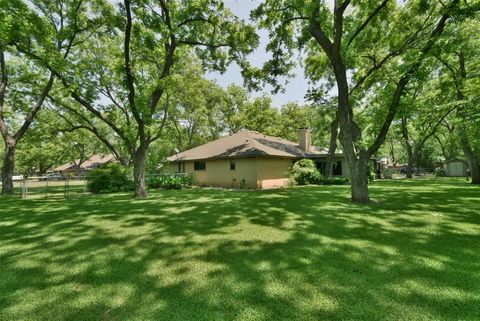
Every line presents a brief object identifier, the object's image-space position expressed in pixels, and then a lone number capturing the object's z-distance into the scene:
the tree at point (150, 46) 13.07
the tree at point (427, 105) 12.24
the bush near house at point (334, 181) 22.03
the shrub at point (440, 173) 35.69
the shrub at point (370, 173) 22.38
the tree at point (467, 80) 12.57
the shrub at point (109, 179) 18.78
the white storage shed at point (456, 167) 34.34
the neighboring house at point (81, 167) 50.71
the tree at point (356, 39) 10.20
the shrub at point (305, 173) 21.48
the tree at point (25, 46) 11.24
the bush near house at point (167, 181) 20.67
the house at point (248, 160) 19.28
